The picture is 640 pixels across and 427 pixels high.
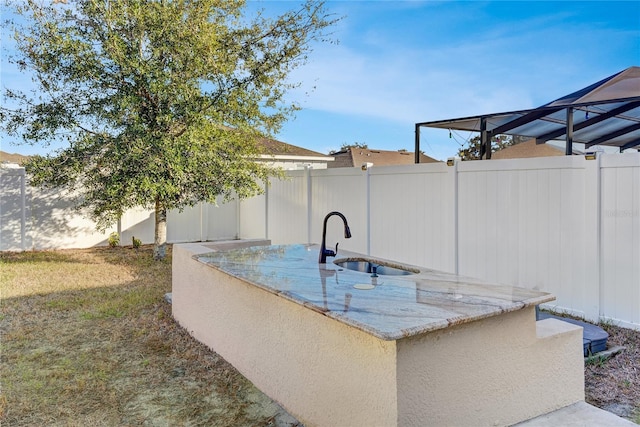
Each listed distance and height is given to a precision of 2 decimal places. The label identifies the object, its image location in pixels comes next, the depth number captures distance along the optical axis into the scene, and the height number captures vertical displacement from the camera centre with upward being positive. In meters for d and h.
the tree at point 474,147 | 21.44 +3.45
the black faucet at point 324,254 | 3.32 -0.33
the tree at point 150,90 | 6.49 +2.00
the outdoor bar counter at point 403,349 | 1.90 -0.71
